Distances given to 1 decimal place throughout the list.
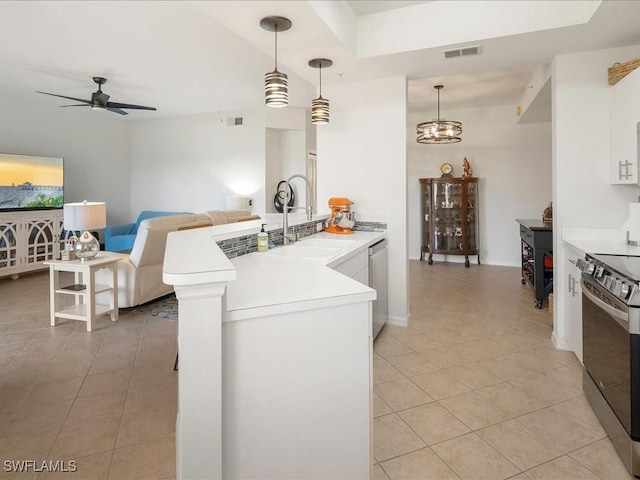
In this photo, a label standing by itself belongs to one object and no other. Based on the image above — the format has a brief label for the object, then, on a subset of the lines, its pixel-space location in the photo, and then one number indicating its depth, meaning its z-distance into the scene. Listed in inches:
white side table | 136.8
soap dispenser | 97.7
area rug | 157.6
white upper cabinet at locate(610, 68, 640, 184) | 96.7
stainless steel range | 63.3
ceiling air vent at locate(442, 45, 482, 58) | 114.5
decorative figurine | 258.4
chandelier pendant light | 198.7
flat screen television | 226.5
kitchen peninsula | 44.9
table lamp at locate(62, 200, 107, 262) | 140.7
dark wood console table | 160.4
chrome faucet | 106.6
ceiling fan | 204.5
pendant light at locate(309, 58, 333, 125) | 124.5
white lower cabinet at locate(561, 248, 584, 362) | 102.8
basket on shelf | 101.6
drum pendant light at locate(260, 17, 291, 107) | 96.2
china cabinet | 258.2
